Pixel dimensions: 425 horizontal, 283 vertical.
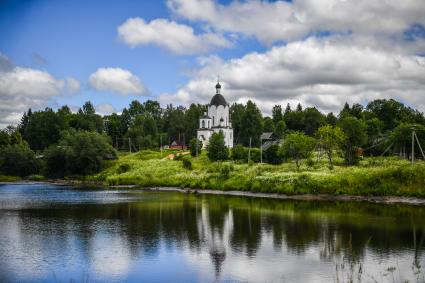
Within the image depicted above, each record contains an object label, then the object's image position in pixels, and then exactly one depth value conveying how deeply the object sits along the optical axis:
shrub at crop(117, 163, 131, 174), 82.81
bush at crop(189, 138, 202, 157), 86.94
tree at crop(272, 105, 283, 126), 143.50
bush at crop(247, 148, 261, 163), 72.81
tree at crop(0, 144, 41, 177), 94.19
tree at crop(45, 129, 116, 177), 87.12
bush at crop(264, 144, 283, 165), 70.06
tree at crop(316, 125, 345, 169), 61.94
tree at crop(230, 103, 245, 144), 118.29
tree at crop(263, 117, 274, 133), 122.31
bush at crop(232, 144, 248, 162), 76.10
